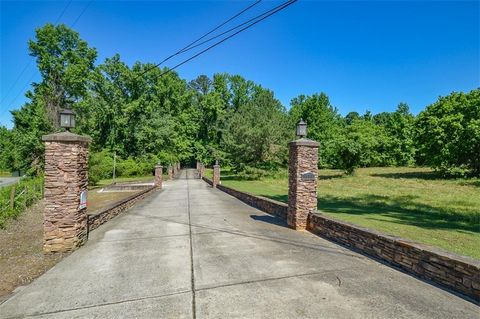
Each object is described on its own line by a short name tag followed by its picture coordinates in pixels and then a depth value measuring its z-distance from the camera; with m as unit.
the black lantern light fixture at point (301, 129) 9.01
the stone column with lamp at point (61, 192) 6.81
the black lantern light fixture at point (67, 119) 7.30
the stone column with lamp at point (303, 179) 8.77
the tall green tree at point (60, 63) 36.94
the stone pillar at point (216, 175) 25.23
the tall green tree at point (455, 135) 28.47
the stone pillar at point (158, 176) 24.20
